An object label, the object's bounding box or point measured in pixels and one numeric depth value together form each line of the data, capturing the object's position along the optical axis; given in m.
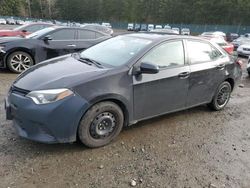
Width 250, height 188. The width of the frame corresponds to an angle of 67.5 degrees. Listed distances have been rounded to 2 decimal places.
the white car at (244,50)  11.19
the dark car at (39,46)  5.35
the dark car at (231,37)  22.88
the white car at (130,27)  42.40
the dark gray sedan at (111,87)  2.34
